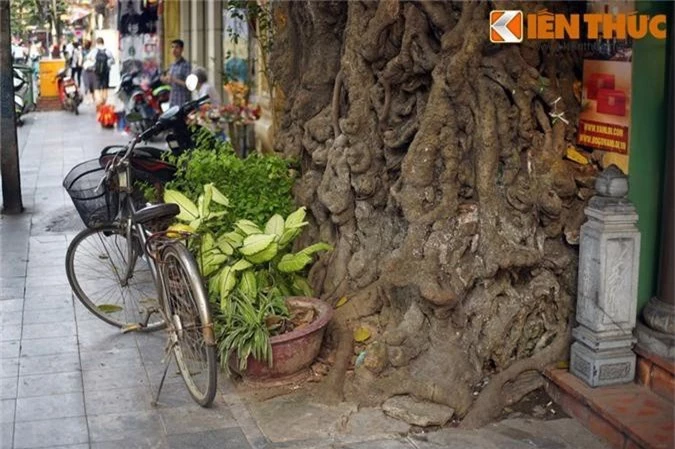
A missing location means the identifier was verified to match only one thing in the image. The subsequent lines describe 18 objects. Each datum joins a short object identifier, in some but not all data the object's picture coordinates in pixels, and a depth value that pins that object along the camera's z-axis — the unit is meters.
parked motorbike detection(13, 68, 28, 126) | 18.42
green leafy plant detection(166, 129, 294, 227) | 7.50
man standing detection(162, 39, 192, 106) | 16.89
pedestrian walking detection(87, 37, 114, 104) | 25.69
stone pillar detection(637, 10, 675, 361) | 5.56
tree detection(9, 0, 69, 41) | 16.80
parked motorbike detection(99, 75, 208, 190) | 8.36
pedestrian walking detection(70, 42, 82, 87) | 28.97
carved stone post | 5.57
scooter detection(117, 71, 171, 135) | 18.86
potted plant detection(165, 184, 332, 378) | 6.17
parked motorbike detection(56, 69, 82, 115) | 26.41
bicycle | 6.07
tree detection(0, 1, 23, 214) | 11.43
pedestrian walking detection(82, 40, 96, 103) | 26.61
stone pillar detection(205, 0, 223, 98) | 17.62
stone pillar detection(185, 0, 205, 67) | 19.52
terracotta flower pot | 6.19
